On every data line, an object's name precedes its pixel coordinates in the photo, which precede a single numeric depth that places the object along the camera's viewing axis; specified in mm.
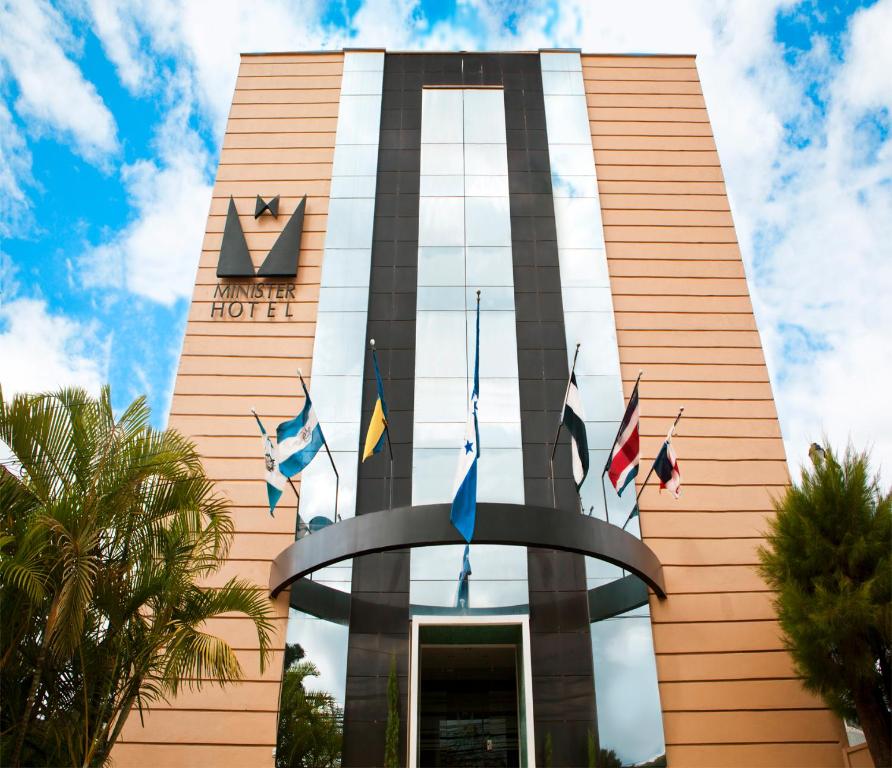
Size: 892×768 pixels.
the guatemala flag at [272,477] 14164
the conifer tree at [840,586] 11547
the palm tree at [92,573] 8992
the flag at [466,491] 12491
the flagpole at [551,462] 16147
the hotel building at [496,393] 14391
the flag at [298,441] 13992
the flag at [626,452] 14211
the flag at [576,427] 14281
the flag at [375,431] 14273
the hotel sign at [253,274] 19141
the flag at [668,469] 14438
